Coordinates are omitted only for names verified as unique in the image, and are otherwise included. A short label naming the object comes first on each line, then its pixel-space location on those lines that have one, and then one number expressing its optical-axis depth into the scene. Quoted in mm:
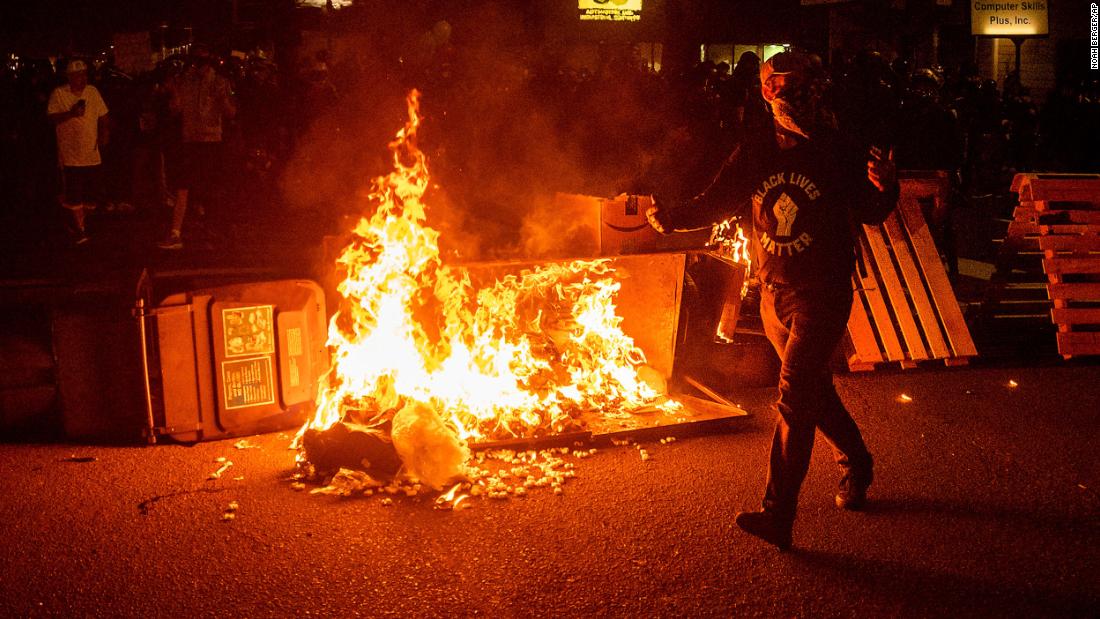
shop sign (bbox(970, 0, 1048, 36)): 20953
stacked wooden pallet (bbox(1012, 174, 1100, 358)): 7984
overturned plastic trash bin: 5707
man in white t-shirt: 12234
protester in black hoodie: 4352
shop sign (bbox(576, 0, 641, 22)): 23109
